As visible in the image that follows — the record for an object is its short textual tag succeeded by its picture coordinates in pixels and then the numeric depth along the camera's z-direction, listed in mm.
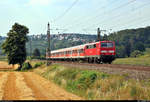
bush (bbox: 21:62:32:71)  61719
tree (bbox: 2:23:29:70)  62312
